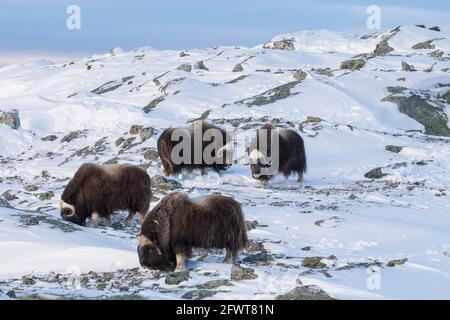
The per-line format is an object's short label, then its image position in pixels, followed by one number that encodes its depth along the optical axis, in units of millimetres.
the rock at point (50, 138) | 31545
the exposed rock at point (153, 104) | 33747
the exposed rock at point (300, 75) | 35072
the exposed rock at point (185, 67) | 45972
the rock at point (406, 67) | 37184
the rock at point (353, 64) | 39875
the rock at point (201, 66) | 46844
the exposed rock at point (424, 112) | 30172
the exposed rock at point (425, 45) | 49750
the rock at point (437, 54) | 43531
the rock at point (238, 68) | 43503
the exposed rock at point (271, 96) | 31859
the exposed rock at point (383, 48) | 49688
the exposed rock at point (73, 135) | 30448
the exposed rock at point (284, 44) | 56125
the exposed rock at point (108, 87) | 47512
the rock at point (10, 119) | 33312
